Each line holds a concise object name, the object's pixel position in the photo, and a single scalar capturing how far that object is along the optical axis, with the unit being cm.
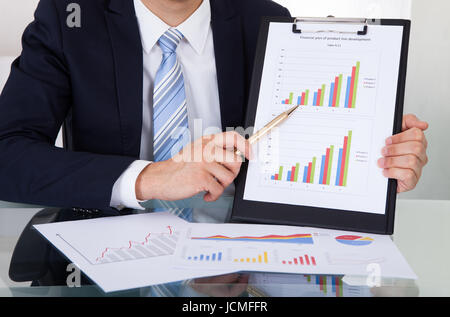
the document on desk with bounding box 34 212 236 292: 67
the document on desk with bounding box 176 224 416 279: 70
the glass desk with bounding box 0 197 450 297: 63
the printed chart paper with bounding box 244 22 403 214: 86
